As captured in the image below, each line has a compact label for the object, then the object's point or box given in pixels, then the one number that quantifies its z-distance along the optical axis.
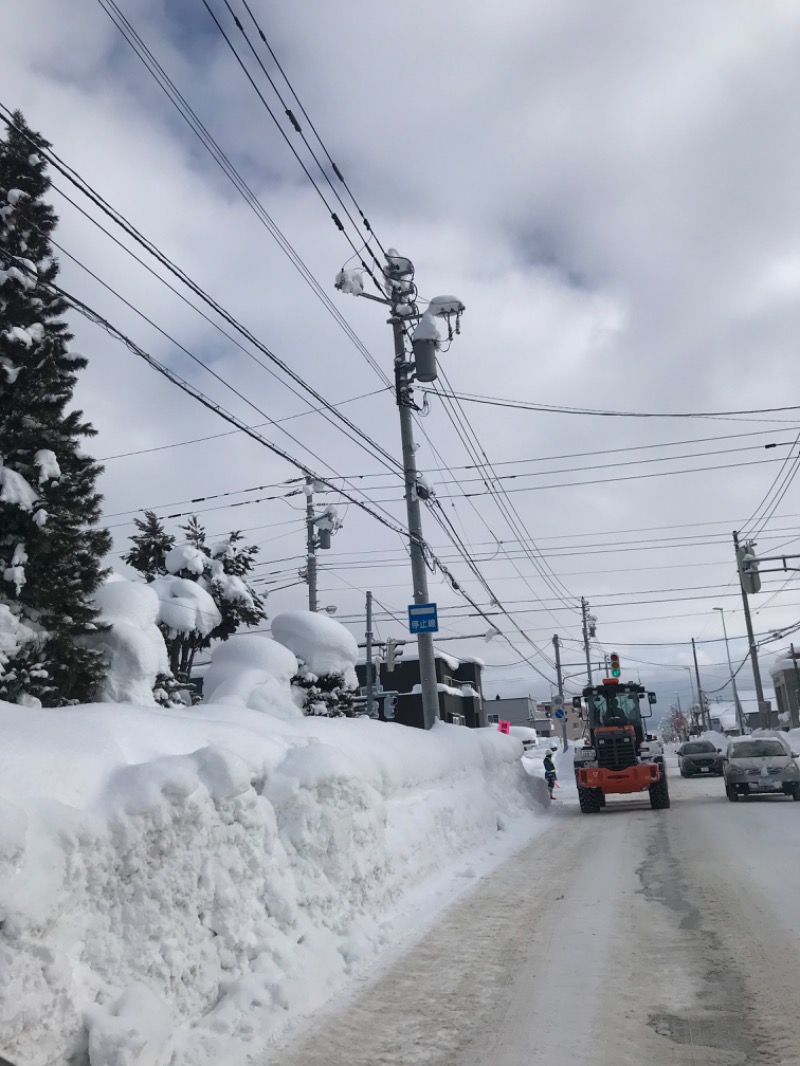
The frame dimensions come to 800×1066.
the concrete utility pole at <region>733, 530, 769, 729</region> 44.50
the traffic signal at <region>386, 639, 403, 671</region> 35.00
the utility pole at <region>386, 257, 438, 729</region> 18.62
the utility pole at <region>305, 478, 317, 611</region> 33.22
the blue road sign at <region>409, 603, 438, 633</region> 18.25
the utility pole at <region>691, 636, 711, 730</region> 95.12
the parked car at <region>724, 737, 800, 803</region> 20.41
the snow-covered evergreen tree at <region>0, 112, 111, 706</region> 14.23
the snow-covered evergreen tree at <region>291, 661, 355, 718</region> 27.37
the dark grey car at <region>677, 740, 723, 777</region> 35.44
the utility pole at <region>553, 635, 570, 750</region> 55.96
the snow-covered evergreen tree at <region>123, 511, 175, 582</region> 32.06
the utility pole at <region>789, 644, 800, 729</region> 67.65
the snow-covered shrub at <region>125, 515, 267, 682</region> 28.75
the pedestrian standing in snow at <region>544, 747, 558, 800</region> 26.31
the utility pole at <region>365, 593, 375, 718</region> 35.25
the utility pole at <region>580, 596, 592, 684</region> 63.78
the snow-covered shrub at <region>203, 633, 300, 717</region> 21.20
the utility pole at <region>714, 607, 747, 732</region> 63.34
